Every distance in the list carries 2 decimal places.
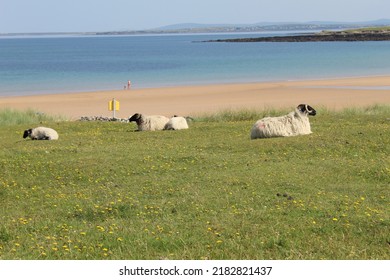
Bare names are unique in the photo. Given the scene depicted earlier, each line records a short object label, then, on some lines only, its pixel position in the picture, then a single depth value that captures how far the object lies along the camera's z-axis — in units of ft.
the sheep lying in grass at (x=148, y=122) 92.63
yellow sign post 119.44
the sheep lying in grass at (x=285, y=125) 76.07
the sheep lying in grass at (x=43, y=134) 84.28
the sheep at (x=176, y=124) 90.74
